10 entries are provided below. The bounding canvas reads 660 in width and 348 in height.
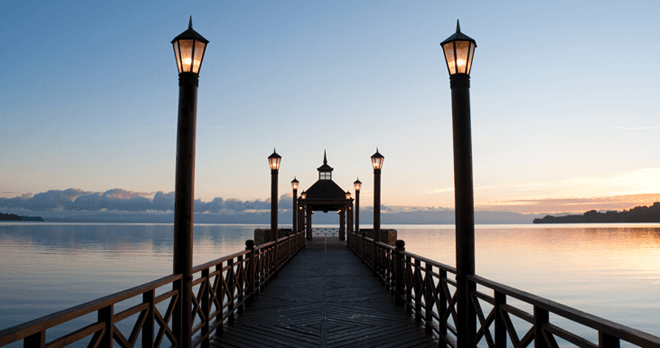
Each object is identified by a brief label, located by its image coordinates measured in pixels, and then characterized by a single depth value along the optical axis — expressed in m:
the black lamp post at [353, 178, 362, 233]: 22.33
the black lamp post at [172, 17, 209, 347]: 4.80
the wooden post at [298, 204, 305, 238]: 29.80
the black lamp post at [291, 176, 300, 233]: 22.38
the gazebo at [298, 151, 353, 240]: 27.11
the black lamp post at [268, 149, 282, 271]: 13.23
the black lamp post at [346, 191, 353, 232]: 26.19
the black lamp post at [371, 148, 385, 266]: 12.81
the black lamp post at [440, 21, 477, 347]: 4.80
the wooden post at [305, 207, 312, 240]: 32.72
